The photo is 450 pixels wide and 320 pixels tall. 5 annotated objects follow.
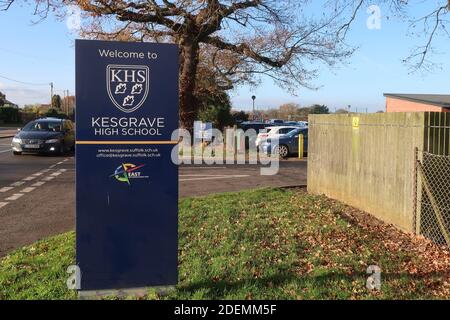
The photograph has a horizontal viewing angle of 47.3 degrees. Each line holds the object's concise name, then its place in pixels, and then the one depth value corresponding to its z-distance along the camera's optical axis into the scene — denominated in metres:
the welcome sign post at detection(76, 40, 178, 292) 4.55
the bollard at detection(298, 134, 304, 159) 23.07
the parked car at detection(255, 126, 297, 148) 24.70
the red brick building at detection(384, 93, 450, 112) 36.91
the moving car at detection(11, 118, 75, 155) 21.31
